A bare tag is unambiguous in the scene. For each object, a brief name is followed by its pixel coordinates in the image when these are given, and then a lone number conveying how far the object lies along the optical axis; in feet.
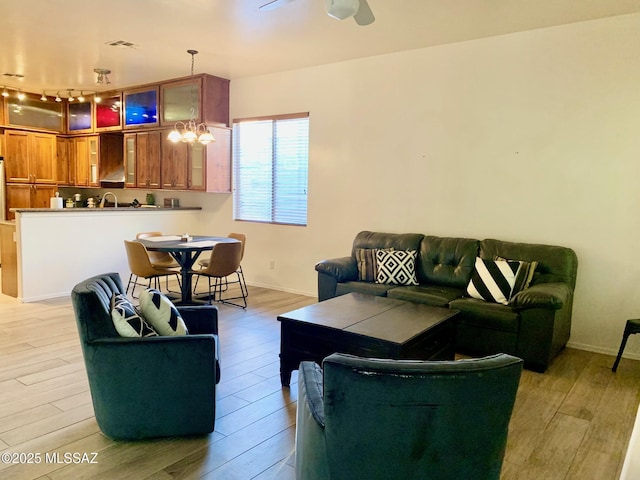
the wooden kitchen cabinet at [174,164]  21.01
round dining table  15.10
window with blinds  19.35
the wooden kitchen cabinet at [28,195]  25.25
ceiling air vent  15.77
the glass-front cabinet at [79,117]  25.45
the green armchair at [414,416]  4.21
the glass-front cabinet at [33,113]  25.09
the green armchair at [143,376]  7.44
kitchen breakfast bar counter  17.06
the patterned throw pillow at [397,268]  14.62
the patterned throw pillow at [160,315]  7.97
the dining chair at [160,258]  17.70
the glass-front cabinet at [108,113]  23.79
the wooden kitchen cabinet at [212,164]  20.42
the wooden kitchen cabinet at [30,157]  25.26
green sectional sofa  11.42
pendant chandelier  16.07
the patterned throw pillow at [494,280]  12.51
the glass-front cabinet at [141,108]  21.93
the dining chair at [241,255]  17.43
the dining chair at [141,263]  15.51
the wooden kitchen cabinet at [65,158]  26.89
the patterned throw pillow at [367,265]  14.99
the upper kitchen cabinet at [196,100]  20.24
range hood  25.62
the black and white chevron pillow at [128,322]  7.59
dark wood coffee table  8.72
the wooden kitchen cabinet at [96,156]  25.34
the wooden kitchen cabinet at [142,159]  22.16
